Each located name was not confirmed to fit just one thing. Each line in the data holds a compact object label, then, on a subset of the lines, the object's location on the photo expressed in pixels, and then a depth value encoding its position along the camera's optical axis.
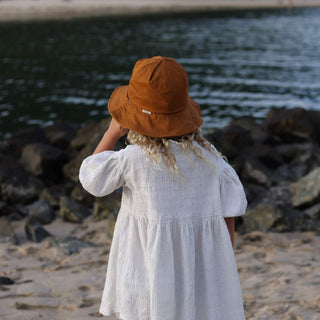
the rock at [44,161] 8.37
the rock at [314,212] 6.14
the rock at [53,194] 7.13
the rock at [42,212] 6.43
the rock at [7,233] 5.67
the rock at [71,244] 5.39
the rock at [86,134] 8.90
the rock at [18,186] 7.32
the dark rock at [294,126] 10.88
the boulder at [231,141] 8.87
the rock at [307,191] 6.64
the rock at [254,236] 5.62
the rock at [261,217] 5.83
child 2.34
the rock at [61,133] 9.83
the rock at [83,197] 7.08
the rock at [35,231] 5.70
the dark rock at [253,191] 7.01
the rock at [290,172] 8.49
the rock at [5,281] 4.60
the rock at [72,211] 6.40
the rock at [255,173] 8.02
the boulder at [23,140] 9.73
